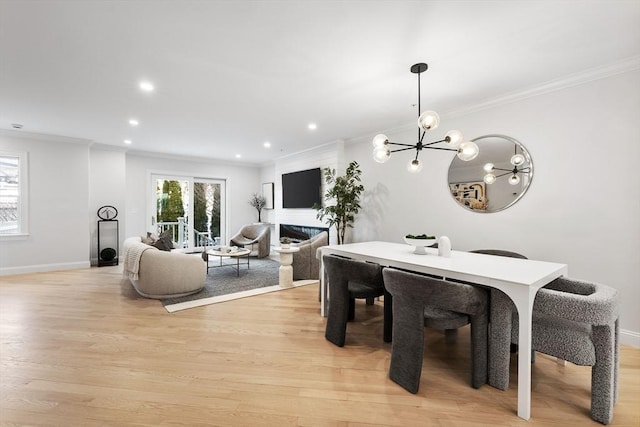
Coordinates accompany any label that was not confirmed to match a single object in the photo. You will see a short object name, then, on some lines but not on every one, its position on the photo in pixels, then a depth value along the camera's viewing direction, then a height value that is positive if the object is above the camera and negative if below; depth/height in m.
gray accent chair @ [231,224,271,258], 6.99 -0.66
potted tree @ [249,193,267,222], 8.47 +0.28
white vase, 2.64 -0.35
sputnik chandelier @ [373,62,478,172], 2.34 +0.62
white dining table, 1.70 -0.42
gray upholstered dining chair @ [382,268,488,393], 1.84 -0.73
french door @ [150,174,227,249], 7.19 +0.07
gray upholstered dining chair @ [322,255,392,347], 2.44 -0.72
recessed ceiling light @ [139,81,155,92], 3.09 +1.39
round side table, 4.42 -0.90
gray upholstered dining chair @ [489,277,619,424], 1.61 -0.75
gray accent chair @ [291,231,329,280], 4.91 -0.88
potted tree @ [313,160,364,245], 5.13 +0.23
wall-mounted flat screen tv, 6.23 +0.53
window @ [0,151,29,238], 5.06 +0.33
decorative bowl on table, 2.73 -0.30
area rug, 3.72 -1.16
